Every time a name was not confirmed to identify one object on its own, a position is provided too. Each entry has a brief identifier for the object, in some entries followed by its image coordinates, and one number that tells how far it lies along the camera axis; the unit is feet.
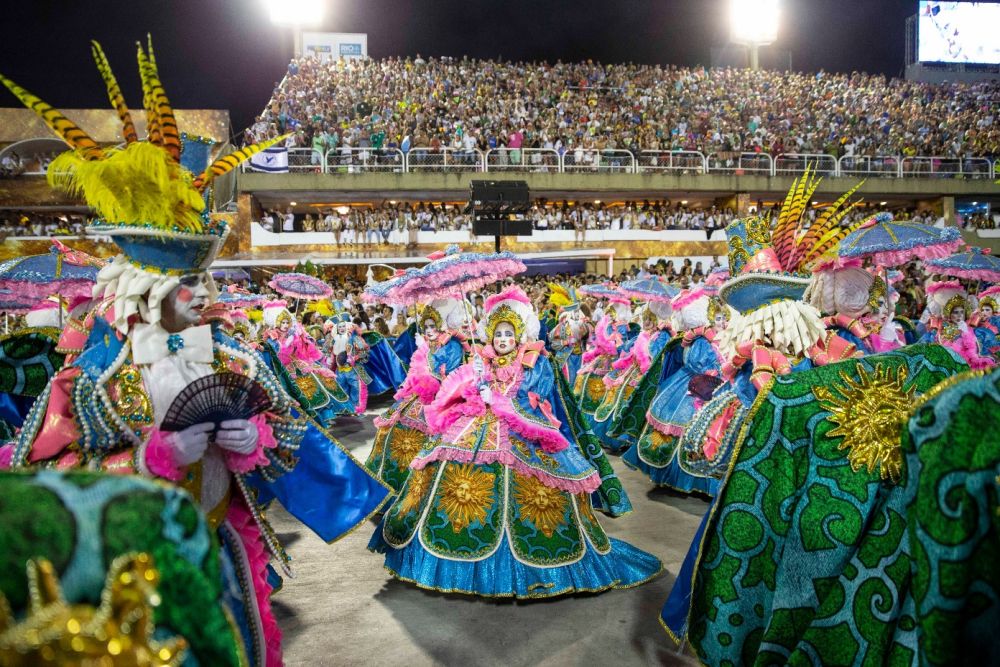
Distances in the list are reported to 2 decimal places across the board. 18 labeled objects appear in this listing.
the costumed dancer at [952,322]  27.22
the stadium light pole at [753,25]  103.19
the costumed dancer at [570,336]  36.50
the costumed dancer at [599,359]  31.94
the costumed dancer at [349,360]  38.60
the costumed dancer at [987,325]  28.14
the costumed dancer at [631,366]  28.45
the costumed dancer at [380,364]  41.47
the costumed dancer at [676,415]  22.75
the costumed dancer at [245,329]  28.73
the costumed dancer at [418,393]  19.71
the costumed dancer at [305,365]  34.71
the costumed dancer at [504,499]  15.20
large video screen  102.22
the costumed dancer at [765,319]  11.71
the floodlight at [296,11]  98.68
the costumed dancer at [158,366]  8.39
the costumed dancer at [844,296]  14.29
